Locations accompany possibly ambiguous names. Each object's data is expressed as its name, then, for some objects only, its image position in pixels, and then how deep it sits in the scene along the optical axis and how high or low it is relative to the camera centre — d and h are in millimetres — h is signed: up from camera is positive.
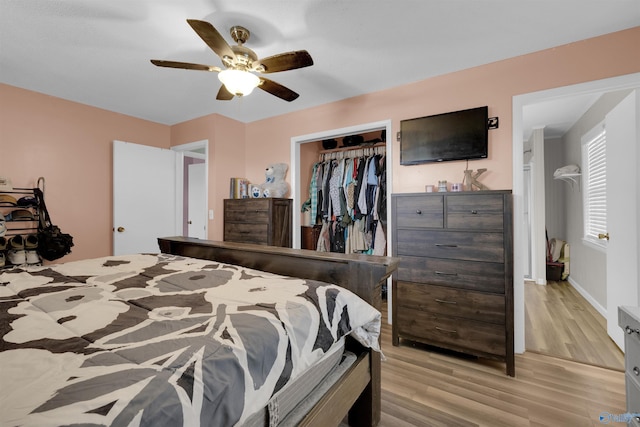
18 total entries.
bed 552 -338
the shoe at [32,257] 2657 -407
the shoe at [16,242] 2584 -250
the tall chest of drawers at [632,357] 1021 -550
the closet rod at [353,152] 3564 +850
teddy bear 3377 +379
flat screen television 2316 +683
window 3010 +349
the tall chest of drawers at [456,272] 1974 -435
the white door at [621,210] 1982 +33
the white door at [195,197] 4496 +302
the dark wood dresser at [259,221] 3154 -73
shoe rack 2582 -124
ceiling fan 1624 +928
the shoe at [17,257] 2588 -388
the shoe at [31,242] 2674 -257
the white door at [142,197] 3350 +238
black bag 2627 -225
